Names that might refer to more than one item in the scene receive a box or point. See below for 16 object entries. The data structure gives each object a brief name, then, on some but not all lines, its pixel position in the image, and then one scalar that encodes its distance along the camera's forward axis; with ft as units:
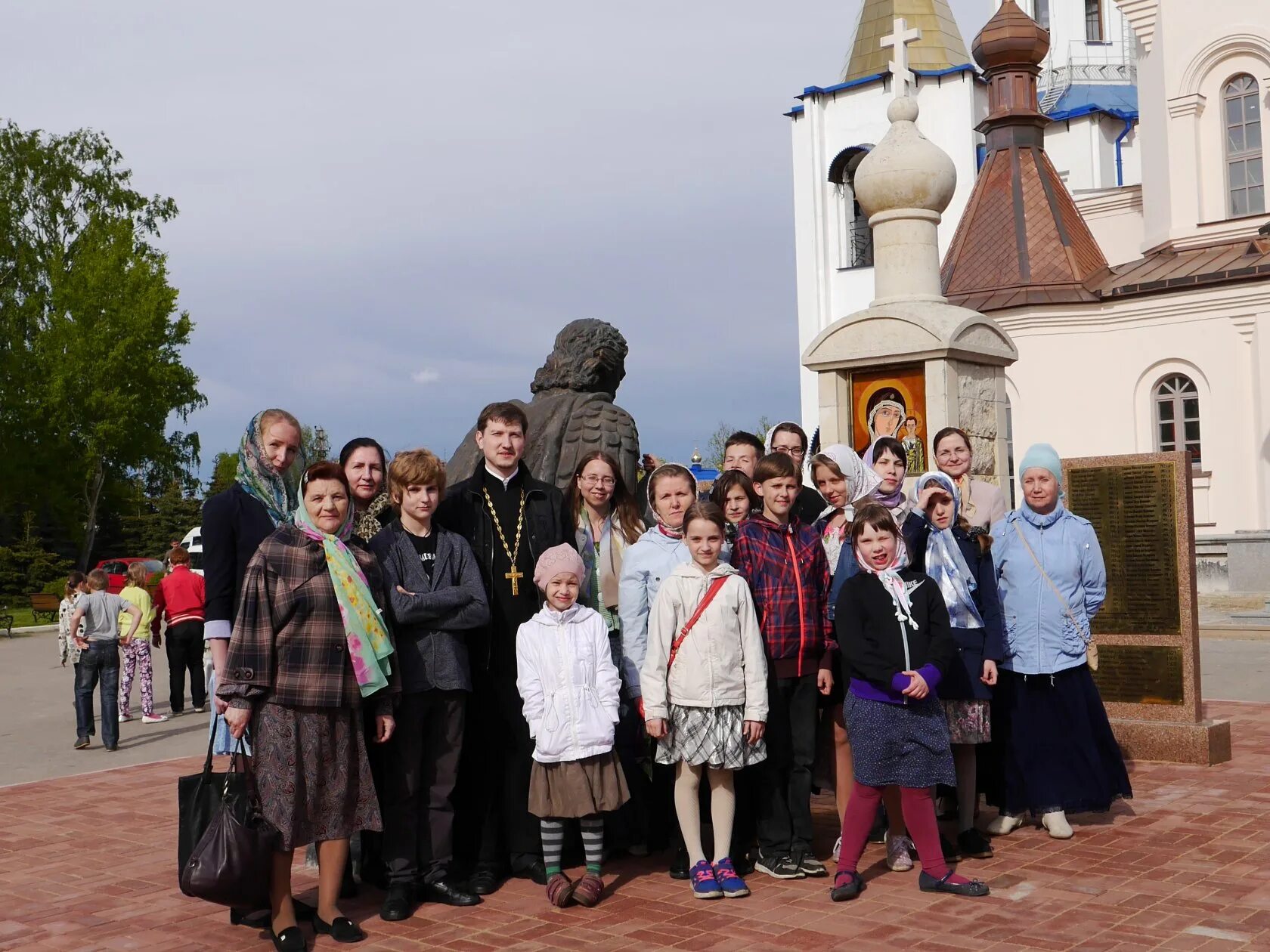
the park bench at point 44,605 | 105.50
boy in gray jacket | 18.11
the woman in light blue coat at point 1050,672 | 21.57
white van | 134.10
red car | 116.16
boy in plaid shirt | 19.10
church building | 82.28
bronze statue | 21.43
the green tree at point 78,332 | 132.26
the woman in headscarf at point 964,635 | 20.26
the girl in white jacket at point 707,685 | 18.26
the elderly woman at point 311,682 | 16.46
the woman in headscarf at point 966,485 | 22.15
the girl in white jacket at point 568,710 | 18.13
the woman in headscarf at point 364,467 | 19.04
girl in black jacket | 18.01
